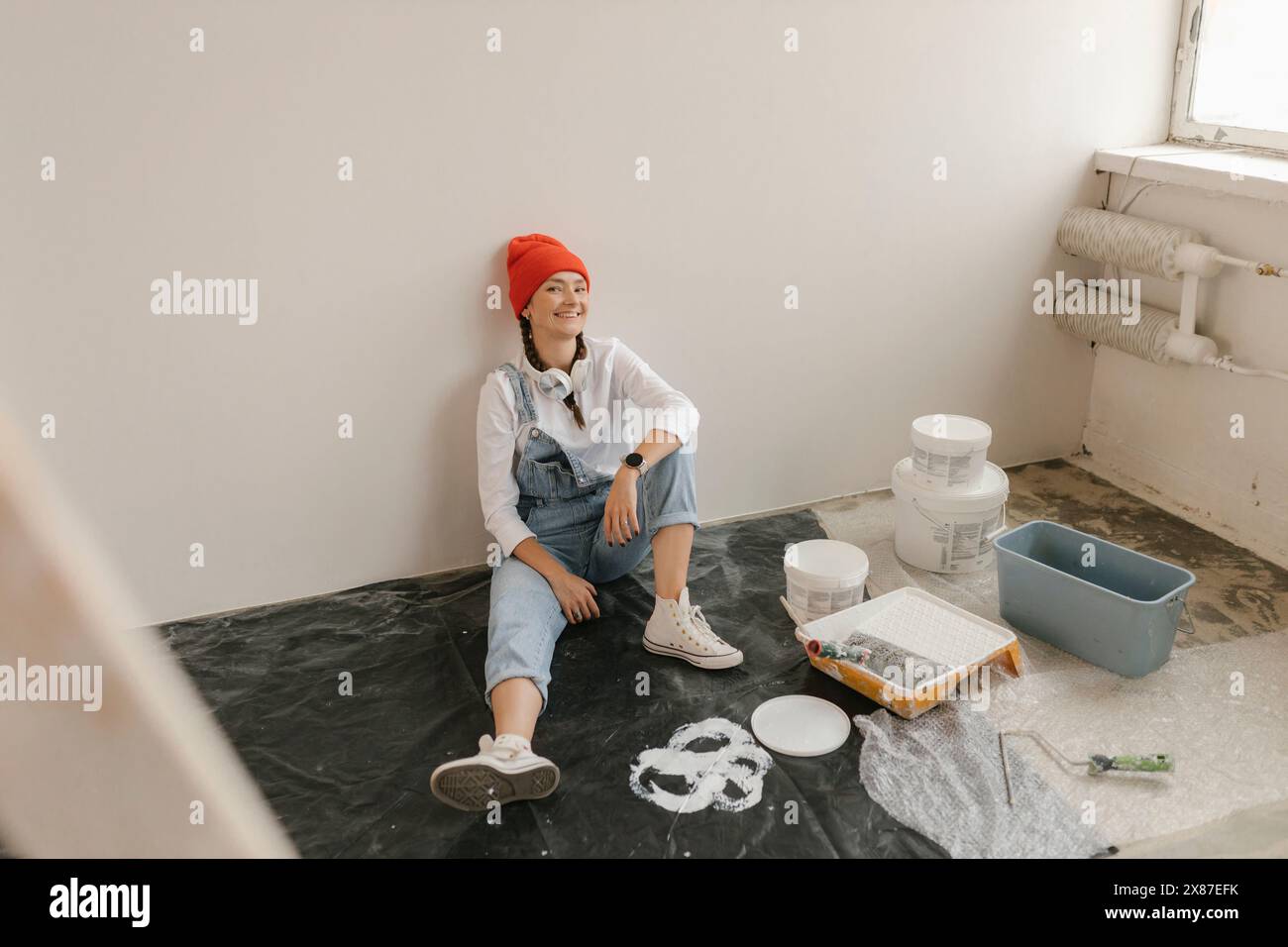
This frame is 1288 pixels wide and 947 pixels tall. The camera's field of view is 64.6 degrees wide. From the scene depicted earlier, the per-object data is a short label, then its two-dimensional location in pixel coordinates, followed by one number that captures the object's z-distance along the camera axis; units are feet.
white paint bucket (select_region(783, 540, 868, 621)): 6.75
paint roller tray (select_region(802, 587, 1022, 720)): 5.85
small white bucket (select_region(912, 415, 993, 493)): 7.23
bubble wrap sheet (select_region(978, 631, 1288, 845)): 5.16
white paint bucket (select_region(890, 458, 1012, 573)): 7.31
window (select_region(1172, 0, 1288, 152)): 7.84
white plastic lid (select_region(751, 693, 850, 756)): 5.67
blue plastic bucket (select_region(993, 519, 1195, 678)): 5.98
